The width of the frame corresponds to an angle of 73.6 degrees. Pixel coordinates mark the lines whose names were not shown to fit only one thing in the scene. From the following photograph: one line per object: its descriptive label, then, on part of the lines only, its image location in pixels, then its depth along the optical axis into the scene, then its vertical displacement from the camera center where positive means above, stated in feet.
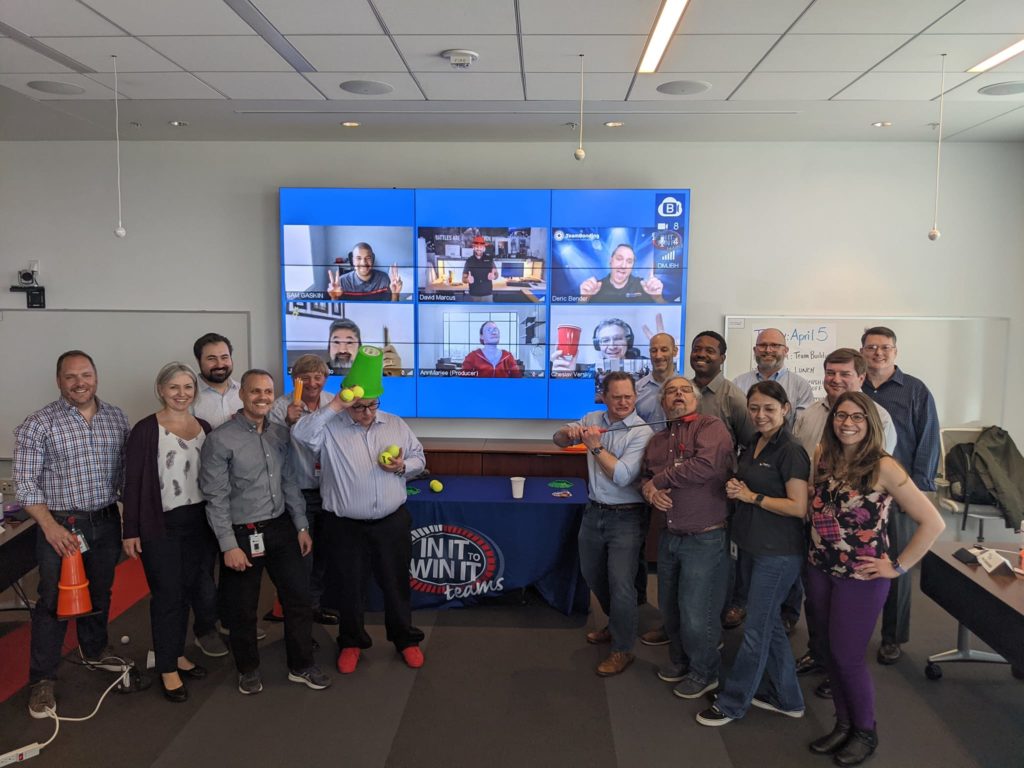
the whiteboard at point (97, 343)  18.24 -0.50
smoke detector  11.04 +4.39
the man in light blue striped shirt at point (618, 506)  10.90 -2.88
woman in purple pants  8.33 -2.57
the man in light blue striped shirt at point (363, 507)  10.73 -2.86
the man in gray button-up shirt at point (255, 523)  10.00 -2.98
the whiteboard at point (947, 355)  17.25 -0.61
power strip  8.75 -5.56
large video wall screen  17.03 +0.96
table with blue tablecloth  13.12 -4.27
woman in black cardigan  9.89 -2.71
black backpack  15.46 -3.39
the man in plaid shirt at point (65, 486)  9.87 -2.38
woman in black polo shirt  9.09 -2.73
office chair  15.29 -3.90
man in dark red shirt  10.00 -2.77
